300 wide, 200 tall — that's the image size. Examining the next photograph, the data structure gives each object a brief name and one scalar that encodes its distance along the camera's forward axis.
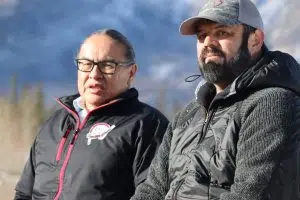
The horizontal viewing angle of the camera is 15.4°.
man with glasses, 5.86
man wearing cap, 4.22
